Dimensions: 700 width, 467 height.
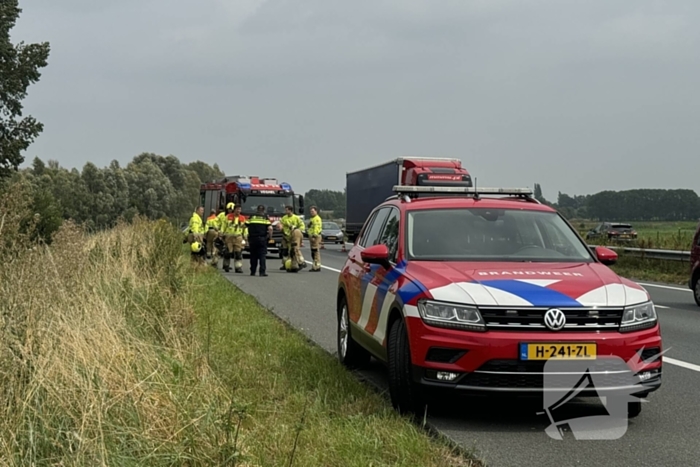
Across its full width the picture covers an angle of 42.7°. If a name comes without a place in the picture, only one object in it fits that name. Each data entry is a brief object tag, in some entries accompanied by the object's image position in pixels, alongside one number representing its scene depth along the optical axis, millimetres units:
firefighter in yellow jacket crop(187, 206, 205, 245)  23594
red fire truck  31375
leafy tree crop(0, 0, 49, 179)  51250
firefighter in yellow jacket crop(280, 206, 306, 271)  23750
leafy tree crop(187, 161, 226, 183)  151862
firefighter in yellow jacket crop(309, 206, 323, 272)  25184
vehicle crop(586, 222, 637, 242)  51794
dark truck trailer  30266
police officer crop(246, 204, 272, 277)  22609
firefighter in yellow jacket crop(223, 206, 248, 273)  24062
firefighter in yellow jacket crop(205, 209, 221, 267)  25750
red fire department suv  5820
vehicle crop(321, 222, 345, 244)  47844
